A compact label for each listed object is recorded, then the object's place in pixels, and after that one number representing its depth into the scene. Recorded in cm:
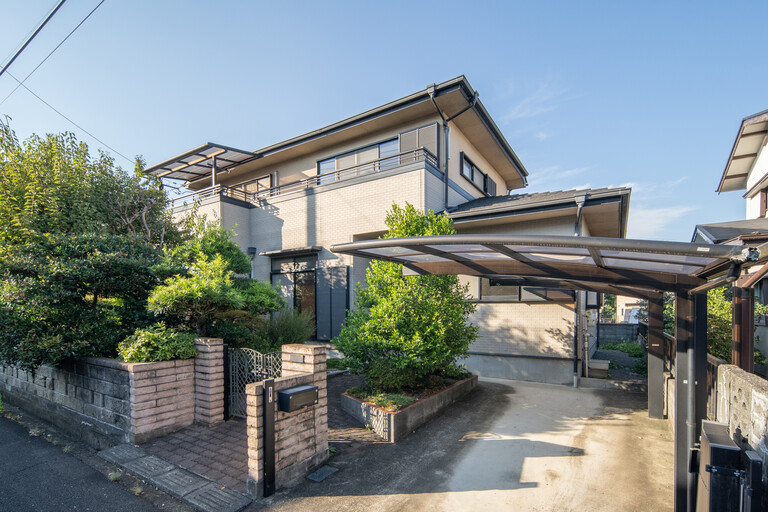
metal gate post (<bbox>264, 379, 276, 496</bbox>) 380
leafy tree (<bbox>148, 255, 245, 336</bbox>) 550
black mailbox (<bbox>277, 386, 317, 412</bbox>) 394
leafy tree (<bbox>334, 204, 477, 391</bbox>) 639
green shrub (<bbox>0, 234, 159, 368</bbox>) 555
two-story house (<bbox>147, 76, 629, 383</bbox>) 907
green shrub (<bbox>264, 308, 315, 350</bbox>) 813
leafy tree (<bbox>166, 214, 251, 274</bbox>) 911
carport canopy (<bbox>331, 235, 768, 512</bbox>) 257
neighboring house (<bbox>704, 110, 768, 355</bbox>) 1048
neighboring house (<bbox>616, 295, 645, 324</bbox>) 3542
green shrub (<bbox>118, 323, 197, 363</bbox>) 520
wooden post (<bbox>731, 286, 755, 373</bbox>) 409
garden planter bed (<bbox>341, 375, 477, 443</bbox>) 534
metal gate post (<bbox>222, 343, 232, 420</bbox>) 555
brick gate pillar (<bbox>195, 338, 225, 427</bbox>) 537
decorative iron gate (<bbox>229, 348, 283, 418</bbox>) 523
